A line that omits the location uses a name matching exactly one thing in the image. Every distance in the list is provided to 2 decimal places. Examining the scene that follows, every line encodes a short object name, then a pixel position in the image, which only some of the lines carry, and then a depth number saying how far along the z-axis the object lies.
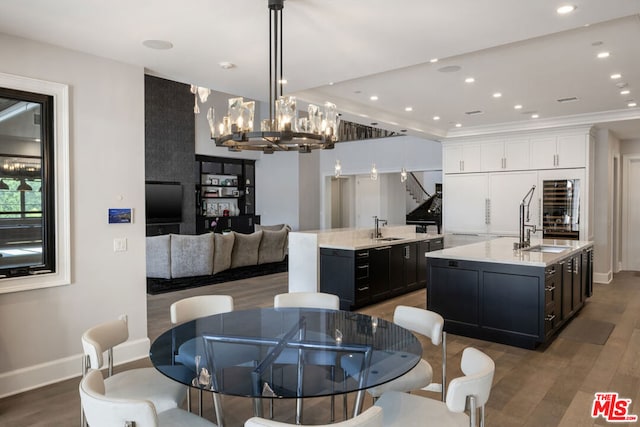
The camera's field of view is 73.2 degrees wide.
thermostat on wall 3.81
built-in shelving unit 12.20
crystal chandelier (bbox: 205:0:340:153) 2.81
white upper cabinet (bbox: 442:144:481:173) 8.34
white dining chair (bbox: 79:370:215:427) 1.60
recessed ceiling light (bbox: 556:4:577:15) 2.85
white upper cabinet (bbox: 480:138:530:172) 7.75
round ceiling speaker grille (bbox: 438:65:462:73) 4.54
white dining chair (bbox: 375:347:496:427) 1.76
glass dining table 1.83
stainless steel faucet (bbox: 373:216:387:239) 6.67
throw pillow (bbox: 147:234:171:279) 7.06
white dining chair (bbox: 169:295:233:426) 3.01
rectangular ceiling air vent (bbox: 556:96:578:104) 5.86
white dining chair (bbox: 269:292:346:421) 3.29
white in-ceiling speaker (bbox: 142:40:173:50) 3.40
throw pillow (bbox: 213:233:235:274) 7.44
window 3.28
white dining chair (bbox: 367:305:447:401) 2.36
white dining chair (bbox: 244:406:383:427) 1.45
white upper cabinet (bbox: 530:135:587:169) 7.17
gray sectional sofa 7.09
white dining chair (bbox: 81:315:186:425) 2.20
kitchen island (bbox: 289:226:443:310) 5.64
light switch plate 3.86
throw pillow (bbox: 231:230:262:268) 7.91
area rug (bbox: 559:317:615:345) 4.49
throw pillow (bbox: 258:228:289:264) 8.41
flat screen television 10.76
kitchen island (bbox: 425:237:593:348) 4.16
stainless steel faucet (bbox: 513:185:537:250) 5.28
